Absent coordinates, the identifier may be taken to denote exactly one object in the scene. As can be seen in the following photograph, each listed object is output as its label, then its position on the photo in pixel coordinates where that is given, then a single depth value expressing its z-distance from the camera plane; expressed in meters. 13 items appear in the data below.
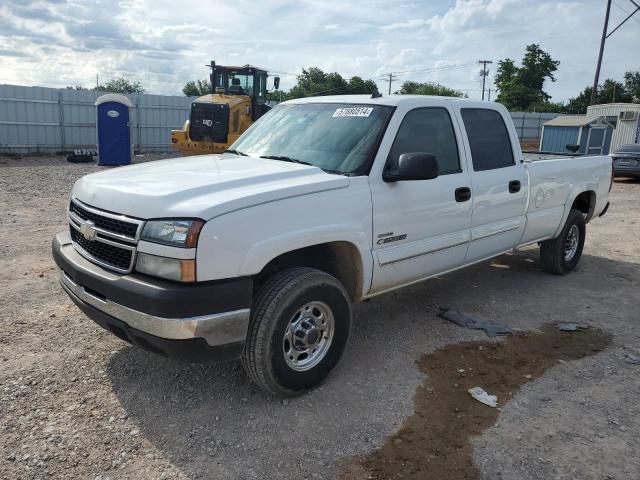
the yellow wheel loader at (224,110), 15.84
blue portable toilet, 16.27
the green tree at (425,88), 61.56
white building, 25.44
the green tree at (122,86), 74.50
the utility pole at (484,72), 65.56
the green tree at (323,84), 66.94
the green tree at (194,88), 77.50
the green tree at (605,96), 58.38
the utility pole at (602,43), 31.67
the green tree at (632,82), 66.38
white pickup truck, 2.96
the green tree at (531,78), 56.09
